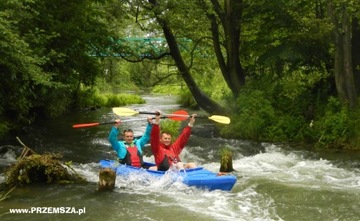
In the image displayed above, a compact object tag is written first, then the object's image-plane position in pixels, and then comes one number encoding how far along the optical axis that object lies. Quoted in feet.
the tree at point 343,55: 37.19
